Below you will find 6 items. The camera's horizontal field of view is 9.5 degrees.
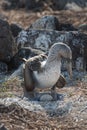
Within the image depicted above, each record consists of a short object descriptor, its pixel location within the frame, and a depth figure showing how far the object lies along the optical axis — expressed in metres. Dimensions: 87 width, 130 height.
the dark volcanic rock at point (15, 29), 13.84
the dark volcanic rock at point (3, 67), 11.11
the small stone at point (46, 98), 8.44
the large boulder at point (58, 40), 11.07
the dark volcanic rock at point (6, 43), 11.33
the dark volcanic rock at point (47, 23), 13.85
